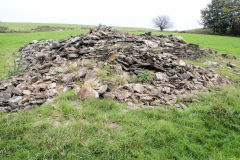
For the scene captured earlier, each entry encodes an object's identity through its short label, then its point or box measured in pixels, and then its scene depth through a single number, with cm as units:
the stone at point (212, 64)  895
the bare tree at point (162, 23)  6369
